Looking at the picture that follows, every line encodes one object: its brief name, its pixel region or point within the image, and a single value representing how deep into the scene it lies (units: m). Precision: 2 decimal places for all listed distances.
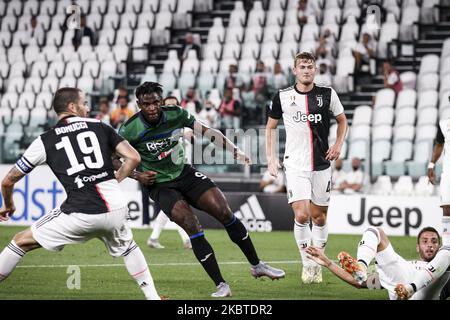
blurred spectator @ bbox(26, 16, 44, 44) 26.34
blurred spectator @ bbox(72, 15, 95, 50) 25.61
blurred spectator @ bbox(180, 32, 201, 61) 23.97
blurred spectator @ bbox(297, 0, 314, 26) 23.00
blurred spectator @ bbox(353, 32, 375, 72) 21.45
